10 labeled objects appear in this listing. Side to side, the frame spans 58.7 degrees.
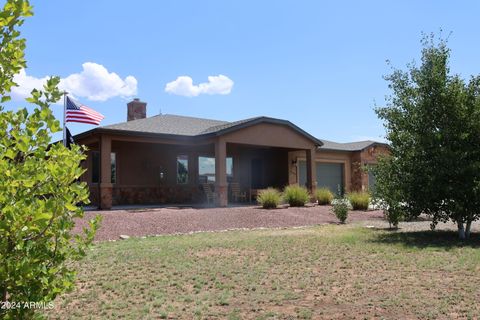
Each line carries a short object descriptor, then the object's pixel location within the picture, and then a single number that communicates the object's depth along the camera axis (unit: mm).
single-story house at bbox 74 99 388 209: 18266
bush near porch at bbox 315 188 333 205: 20203
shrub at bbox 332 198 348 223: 15125
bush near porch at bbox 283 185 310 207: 18672
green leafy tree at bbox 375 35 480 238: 10461
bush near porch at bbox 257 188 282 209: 17609
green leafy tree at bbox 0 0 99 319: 2295
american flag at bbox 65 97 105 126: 16547
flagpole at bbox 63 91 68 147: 16625
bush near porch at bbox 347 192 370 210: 18984
